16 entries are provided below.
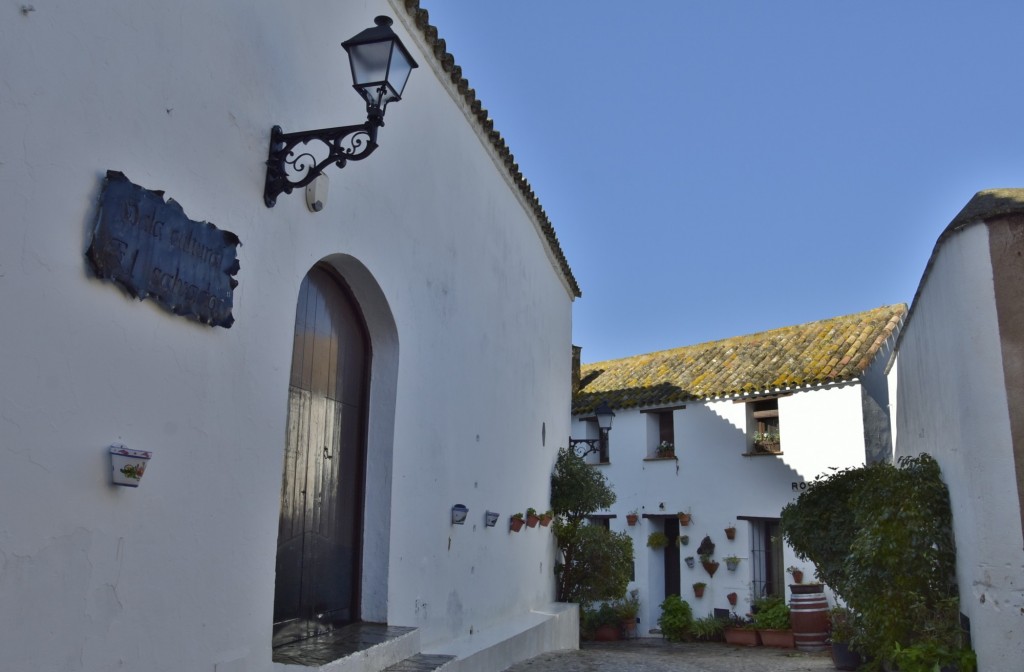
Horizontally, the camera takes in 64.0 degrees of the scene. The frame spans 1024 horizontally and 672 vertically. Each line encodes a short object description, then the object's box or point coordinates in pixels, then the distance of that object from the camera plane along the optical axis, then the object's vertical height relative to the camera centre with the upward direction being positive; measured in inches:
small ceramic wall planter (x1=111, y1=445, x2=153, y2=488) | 128.2 +5.0
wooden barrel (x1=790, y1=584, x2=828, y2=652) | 545.0 -74.7
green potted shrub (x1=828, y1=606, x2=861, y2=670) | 376.2 -64.5
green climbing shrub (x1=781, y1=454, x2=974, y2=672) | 272.1 -22.4
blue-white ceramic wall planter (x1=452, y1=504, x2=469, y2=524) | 286.8 -4.1
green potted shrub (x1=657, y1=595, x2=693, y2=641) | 639.1 -88.9
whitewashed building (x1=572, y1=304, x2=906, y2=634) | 609.3 +51.9
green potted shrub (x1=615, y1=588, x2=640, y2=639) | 675.4 -88.7
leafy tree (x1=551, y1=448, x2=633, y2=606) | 469.7 -22.4
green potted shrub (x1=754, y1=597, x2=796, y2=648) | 579.8 -83.2
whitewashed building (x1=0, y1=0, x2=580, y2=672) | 118.1 +29.5
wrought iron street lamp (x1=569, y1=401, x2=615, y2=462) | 503.6 +53.3
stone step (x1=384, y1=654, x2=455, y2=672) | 210.1 -42.0
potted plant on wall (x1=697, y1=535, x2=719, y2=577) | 647.1 -38.7
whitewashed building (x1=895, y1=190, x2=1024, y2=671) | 242.4 +29.4
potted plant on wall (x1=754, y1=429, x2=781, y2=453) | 646.5 +50.0
